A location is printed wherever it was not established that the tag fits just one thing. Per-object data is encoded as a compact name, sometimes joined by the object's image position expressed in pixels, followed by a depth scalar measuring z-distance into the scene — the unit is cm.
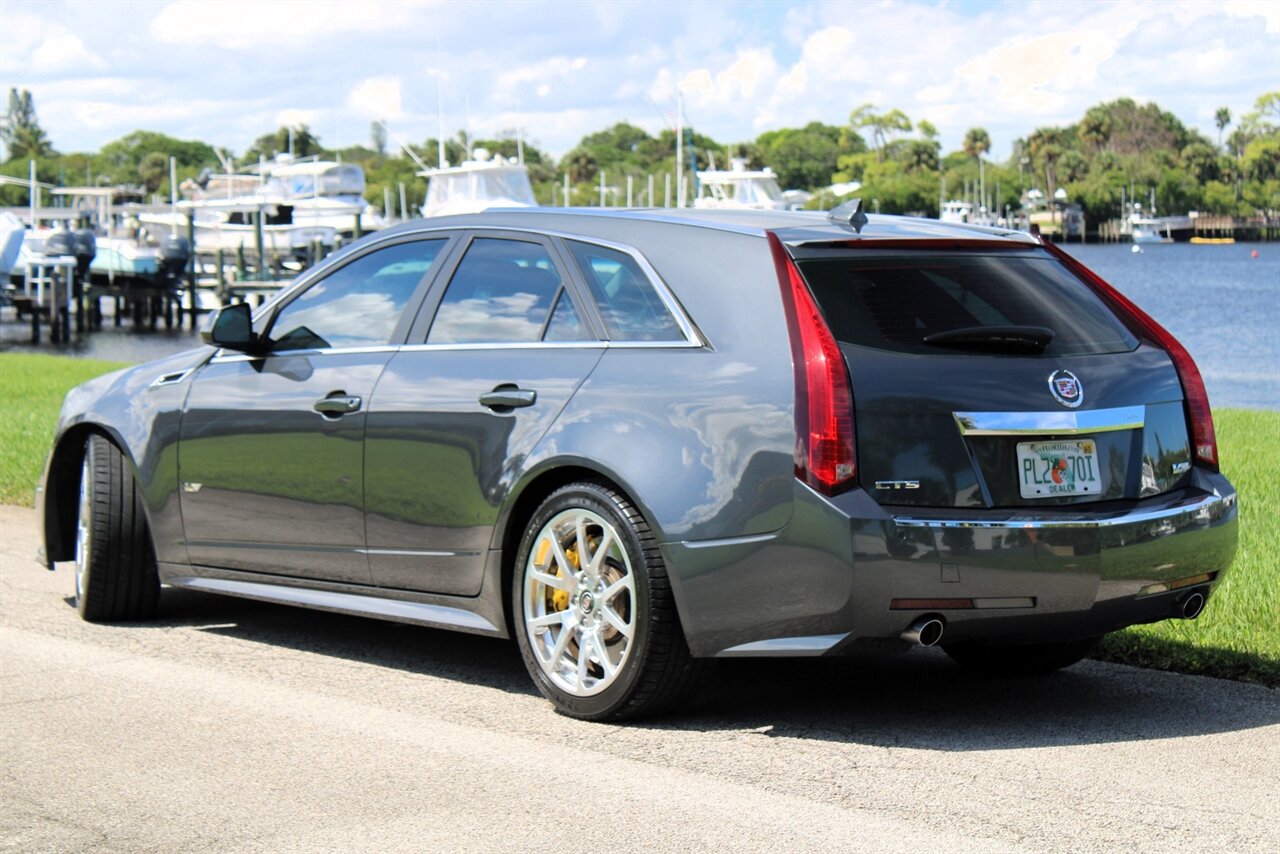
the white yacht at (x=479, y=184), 5928
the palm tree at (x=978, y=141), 18200
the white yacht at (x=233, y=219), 7306
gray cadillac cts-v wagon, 552
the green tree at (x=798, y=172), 18725
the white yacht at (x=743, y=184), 6956
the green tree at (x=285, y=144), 13838
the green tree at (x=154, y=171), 17500
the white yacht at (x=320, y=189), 7469
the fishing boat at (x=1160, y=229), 18350
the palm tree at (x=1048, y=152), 19062
